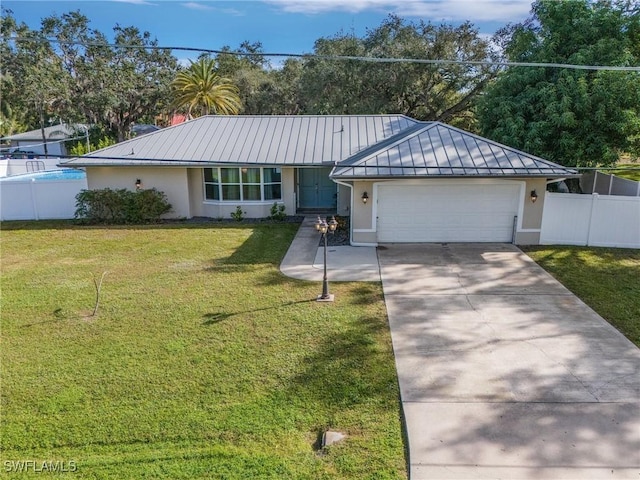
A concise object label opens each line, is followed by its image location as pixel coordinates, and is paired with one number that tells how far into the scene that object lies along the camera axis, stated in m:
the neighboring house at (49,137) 39.84
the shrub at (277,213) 16.56
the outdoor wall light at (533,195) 12.36
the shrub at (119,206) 15.88
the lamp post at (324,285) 8.55
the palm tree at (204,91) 30.62
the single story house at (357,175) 12.09
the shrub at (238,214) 16.58
